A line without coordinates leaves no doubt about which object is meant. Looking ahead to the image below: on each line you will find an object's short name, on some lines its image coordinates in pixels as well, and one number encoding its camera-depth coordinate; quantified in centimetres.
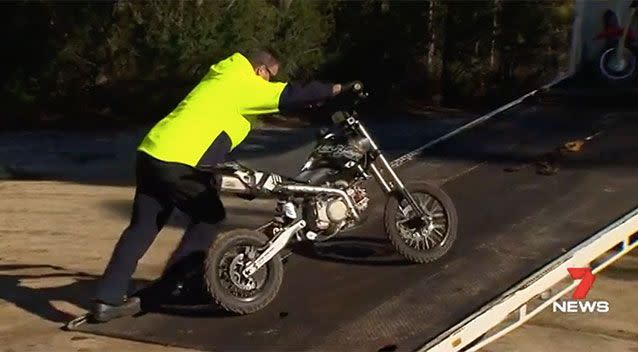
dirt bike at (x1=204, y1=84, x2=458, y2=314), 687
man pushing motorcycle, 689
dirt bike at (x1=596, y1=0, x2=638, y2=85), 1179
